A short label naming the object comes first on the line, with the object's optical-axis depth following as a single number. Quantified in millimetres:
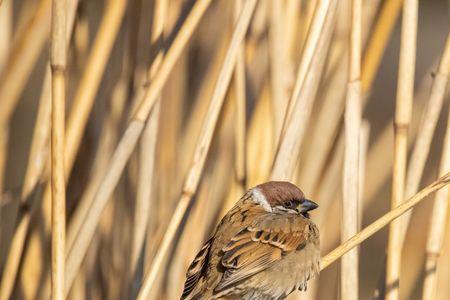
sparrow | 4926
